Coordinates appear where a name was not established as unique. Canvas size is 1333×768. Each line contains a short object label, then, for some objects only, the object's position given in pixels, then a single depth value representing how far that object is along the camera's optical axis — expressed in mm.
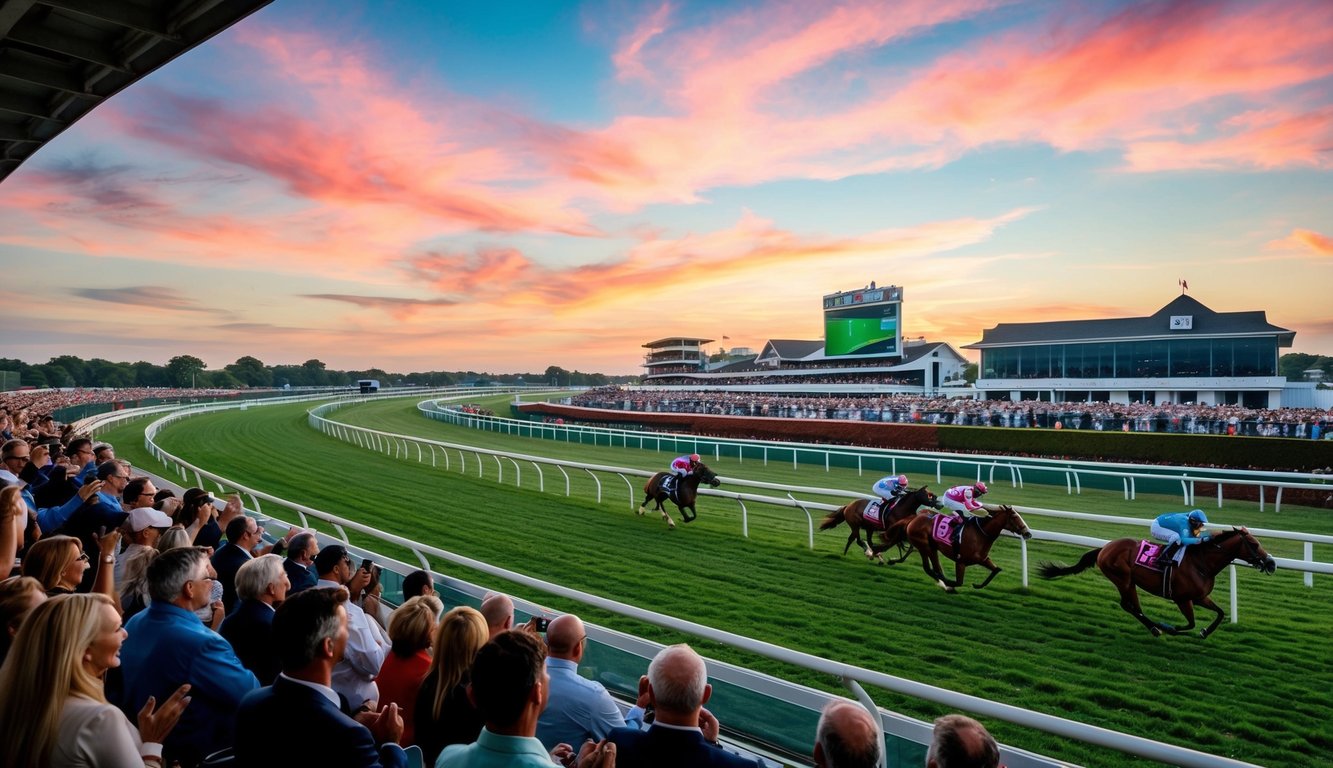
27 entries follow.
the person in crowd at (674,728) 1702
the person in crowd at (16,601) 1983
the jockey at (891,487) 7891
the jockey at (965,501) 6660
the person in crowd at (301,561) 3379
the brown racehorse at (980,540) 6484
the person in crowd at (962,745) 1571
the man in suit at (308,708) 1634
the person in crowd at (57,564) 2488
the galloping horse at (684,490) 9633
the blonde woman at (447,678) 2025
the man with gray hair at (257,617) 2527
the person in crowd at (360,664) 2512
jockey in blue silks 5492
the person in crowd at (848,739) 1596
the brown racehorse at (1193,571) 5332
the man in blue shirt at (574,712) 2201
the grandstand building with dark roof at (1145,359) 29812
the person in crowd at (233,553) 3486
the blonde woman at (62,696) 1473
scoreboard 42875
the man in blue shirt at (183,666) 2094
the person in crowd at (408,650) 2322
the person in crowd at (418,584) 3062
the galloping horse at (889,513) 7473
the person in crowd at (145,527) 3701
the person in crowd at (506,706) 1512
